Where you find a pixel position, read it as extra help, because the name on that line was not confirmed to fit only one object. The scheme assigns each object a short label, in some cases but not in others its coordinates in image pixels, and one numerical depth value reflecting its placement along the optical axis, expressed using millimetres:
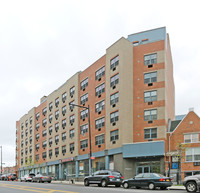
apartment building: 32395
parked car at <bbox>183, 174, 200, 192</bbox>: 17143
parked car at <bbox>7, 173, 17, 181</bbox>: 47934
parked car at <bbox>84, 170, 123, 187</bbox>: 23987
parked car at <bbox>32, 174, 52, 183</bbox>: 37135
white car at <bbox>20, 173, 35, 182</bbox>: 42216
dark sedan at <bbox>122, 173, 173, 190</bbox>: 20327
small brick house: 30551
